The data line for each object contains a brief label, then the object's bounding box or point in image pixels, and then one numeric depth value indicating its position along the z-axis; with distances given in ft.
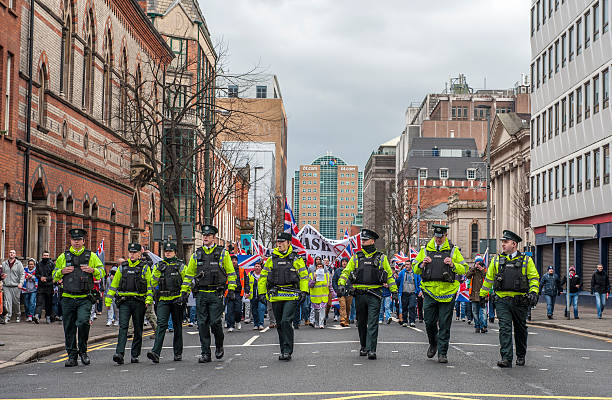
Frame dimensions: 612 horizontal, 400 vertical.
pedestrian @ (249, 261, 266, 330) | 74.13
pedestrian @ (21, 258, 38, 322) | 77.63
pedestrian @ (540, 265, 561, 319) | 93.25
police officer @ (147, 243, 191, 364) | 45.09
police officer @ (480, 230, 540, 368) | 41.86
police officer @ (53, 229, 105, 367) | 43.68
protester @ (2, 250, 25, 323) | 74.84
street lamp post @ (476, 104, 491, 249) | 143.75
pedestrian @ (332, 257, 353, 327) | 75.46
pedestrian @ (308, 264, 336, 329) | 73.51
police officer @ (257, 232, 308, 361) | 44.80
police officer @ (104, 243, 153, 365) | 45.39
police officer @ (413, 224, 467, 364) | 43.27
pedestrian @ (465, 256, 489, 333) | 68.28
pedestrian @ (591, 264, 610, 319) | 91.45
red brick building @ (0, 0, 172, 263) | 84.58
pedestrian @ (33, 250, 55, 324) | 77.61
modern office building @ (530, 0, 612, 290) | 125.80
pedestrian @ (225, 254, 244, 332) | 71.56
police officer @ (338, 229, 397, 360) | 44.50
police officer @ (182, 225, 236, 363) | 44.15
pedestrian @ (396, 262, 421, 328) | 76.48
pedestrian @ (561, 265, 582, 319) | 93.25
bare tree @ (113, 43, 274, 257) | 93.15
